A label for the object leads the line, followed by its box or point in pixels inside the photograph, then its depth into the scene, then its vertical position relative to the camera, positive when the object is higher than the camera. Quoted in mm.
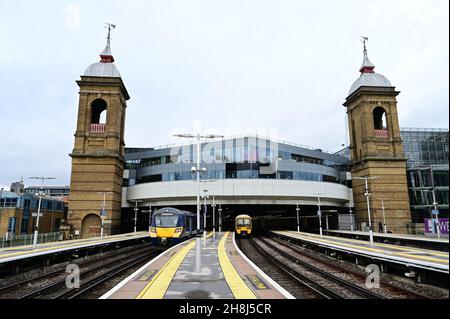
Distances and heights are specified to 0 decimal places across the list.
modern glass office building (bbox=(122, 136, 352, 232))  48500 +6716
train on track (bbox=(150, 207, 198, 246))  25797 -1363
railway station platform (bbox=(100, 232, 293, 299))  8766 -2597
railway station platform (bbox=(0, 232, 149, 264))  15805 -2579
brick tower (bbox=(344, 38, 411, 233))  44656 +9950
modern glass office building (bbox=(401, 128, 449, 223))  45550 +9531
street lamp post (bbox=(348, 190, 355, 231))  52894 +1621
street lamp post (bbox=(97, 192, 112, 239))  36300 +1003
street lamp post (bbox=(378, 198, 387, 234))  42212 -1129
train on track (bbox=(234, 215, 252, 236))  40812 -2083
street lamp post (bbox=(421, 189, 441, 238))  25919 -1139
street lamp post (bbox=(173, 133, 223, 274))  12148 +2092
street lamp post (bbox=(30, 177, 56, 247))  26983 +3211
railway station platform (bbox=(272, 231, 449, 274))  12070 -2534
